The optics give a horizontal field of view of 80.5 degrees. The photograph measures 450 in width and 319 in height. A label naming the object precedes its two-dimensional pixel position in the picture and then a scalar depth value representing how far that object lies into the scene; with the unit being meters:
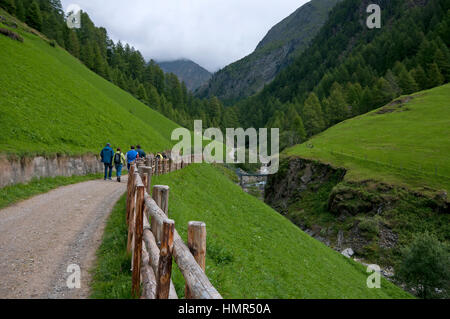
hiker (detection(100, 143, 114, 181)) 20.73
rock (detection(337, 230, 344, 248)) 35.30
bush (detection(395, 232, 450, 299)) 25.17
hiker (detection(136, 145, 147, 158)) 23.97
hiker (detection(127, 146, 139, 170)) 21.19
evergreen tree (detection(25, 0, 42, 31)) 74.12
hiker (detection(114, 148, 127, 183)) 20.94
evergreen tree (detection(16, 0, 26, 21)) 71.31
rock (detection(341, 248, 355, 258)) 32.72
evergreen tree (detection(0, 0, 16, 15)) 66.31
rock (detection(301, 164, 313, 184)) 56.59
